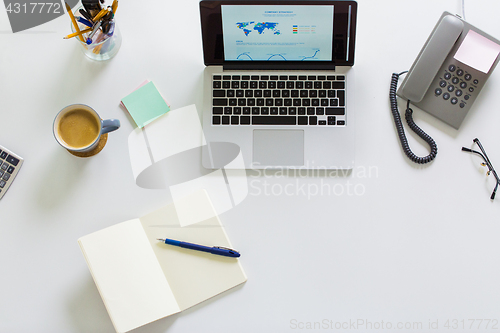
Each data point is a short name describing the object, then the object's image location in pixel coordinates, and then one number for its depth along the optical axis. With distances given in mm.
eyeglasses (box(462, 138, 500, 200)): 958
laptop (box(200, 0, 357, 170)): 945
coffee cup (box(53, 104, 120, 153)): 924
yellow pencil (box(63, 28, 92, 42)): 915
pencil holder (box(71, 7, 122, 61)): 952
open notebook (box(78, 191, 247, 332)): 893
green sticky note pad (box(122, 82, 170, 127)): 991
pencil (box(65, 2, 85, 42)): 900
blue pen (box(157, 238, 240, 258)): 925
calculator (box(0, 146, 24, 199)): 963
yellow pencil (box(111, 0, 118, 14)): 925
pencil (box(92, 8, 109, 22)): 920
